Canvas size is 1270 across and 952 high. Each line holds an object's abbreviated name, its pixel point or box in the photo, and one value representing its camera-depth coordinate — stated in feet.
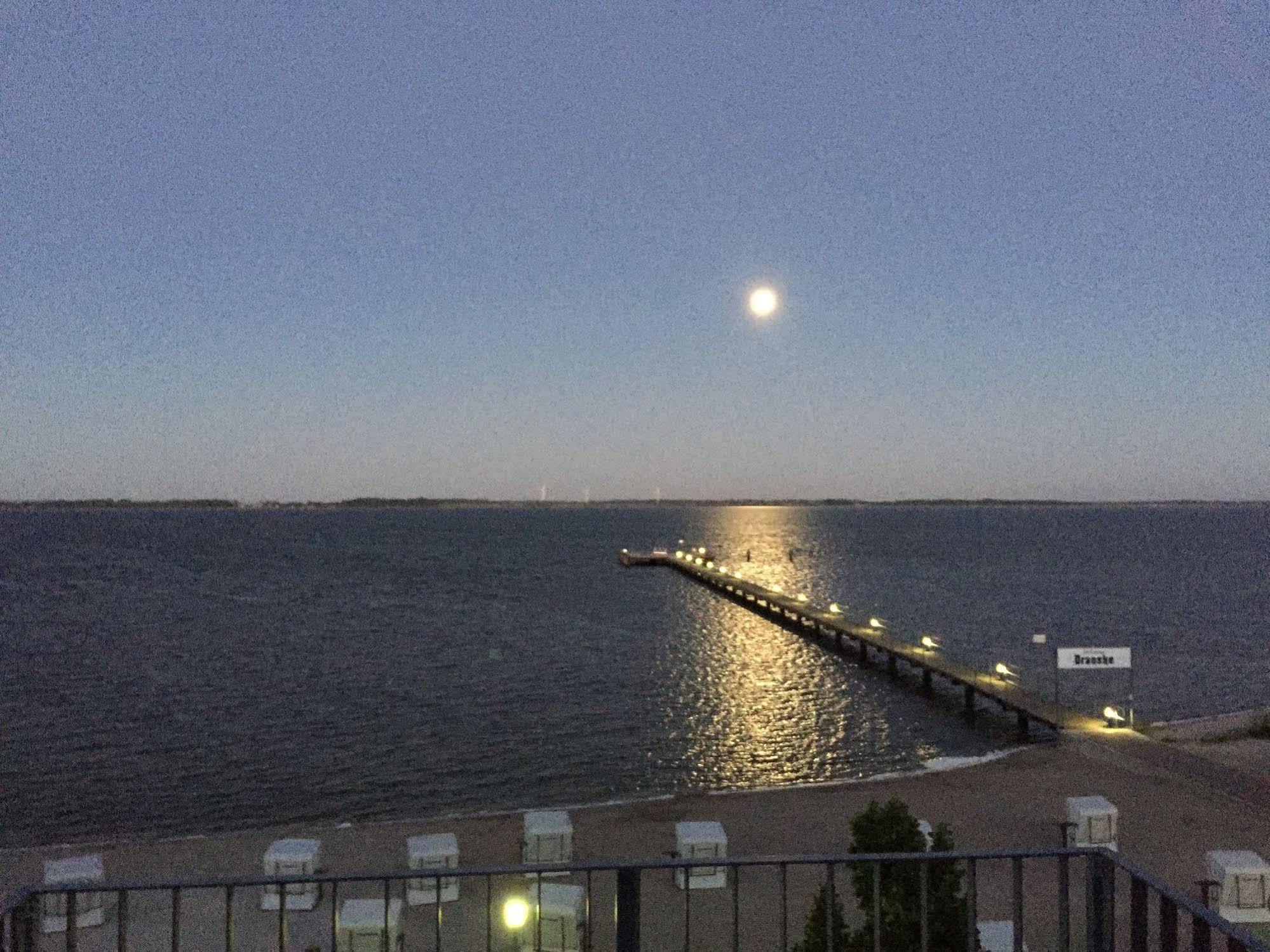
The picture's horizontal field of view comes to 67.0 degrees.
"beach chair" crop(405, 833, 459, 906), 42.65
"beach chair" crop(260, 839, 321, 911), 41.70
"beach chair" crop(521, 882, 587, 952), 36.63
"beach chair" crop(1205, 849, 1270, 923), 40.34
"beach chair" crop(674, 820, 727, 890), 43.62
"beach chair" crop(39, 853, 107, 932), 39.40
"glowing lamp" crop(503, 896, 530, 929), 32.01
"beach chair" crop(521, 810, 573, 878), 45.80
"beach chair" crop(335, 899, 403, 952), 35.47
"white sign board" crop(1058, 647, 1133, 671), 75.25
